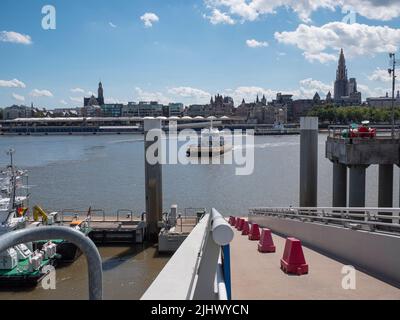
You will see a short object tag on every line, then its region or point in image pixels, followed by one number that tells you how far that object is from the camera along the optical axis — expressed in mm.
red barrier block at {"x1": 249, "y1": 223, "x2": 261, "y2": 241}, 13125
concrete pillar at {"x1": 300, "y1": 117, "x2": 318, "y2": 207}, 18156
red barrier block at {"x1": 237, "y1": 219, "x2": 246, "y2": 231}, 17017
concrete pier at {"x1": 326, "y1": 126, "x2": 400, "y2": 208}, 15094
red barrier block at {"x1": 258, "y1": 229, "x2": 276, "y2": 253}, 10172
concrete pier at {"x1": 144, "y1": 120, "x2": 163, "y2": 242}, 24406
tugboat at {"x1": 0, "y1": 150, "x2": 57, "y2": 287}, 18828
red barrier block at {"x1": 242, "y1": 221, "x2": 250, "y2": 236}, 15184
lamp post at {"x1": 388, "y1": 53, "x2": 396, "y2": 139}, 18984
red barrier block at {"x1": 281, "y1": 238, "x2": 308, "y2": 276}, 7633
